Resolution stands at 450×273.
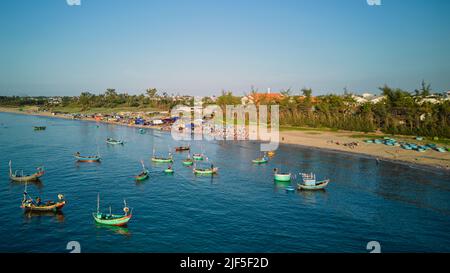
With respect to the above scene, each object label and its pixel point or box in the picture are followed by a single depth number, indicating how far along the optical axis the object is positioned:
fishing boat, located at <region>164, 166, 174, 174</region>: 59.88
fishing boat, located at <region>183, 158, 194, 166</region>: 66.81
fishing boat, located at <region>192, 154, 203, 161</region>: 72.11
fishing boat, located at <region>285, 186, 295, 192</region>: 49.04
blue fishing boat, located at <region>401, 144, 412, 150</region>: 76.07
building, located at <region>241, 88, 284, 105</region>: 151.75
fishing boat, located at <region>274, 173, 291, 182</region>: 53.92
